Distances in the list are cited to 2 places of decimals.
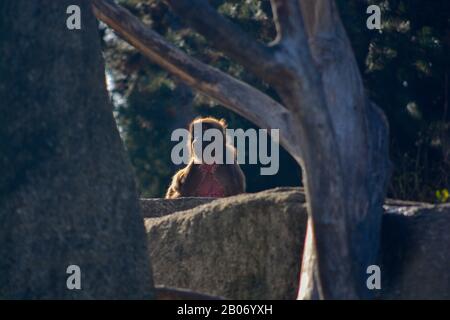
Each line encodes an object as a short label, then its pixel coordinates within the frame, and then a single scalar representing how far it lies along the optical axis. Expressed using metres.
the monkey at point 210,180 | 27.13
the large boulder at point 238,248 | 17.75
